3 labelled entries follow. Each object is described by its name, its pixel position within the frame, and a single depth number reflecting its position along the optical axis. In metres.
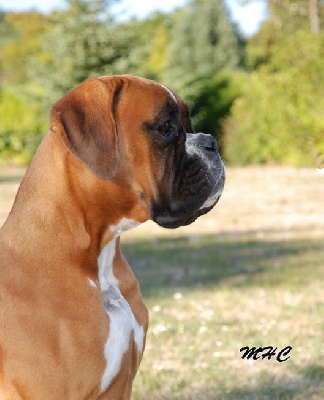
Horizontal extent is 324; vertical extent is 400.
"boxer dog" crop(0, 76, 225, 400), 3.12
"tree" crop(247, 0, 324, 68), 37.28
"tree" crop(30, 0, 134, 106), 25.52
